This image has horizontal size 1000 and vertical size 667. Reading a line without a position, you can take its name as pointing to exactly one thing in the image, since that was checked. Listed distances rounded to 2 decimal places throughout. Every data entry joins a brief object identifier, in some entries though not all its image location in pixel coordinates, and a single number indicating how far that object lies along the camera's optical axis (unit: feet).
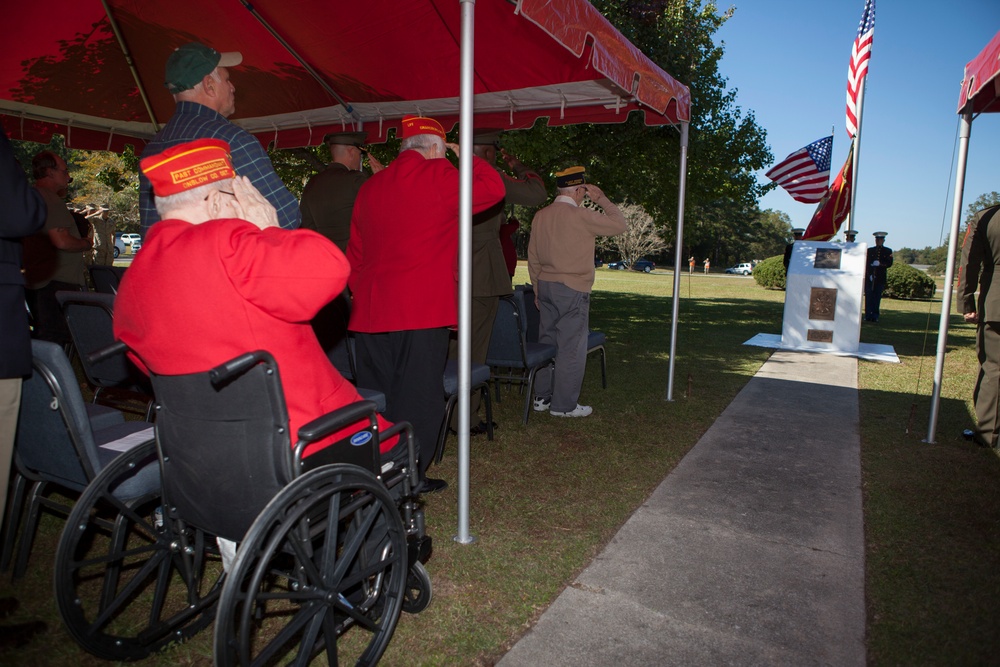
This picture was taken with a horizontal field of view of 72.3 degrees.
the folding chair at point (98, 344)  13.05
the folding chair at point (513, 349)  17.78
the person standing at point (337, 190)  17.28
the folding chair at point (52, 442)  8.20
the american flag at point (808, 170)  40.81
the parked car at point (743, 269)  210.55
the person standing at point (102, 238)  45.19
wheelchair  6.50
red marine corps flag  40.09
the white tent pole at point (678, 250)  19.87
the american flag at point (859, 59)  45.01
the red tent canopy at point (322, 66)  16.10
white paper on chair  9.45
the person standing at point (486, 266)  15.37
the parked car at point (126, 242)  161.66
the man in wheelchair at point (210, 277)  6.36
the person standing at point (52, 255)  19.01
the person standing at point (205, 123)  9.77
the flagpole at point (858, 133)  43.39
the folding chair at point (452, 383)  14.33
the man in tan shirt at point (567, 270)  18.49
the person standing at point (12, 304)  7.92
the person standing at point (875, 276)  53.78
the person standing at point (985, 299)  17.15
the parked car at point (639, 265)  195.21
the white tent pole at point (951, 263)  16.79
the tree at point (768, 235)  259.39
